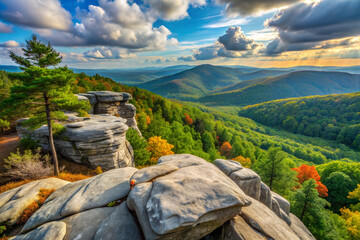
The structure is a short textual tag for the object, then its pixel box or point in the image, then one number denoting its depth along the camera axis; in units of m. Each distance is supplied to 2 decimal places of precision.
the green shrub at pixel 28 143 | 19.07
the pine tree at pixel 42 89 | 13.53
